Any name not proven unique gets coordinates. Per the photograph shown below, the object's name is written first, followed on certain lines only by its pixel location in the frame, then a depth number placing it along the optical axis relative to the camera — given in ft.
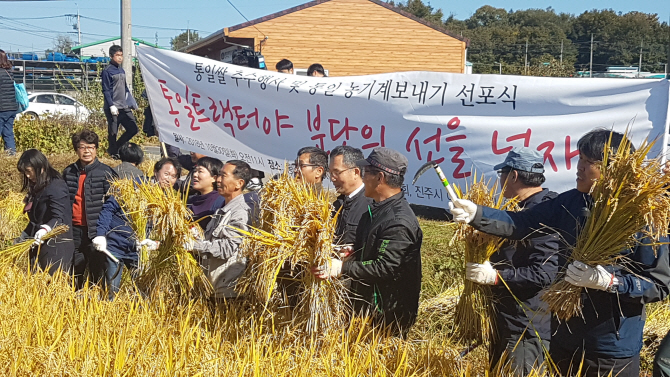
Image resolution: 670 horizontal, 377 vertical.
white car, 68.33
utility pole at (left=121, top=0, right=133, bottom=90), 43.96
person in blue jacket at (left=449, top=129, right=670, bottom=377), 8.91
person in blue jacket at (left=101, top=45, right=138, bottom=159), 29.99
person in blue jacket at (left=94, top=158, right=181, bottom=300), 17.13
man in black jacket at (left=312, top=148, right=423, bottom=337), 10.82
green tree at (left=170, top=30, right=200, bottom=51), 280.10
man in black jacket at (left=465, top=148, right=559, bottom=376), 10.50
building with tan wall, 78.48
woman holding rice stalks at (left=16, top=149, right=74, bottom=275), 17.28
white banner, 14.70
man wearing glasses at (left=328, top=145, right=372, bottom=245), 12.64
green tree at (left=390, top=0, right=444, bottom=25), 219.82
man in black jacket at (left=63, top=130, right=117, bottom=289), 17.75
